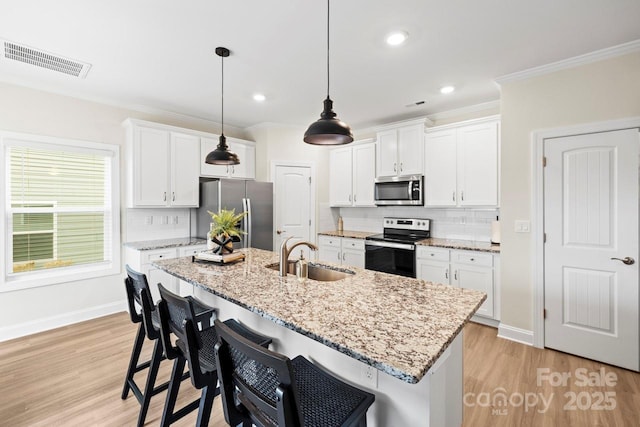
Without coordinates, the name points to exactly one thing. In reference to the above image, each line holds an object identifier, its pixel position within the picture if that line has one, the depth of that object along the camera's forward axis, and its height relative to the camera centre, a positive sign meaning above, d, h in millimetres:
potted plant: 2406 -152
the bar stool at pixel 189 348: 1382 -706
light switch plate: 2908 -124
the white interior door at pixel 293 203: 4742 +168
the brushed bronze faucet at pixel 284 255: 1973 -276
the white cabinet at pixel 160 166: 3678 +620
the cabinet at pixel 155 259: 3525 -564
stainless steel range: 3881 -437
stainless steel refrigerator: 4008 +117
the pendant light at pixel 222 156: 2697 +519
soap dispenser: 1940 -369
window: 3160 +50
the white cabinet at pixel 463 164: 3480 +616
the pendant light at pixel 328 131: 1738 +487
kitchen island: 1051 -455
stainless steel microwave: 4098 +327
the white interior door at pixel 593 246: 2447 -281
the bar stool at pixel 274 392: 879 -631
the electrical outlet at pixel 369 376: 1272 -702
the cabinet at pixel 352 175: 4660 +627
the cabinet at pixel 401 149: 4102 +925
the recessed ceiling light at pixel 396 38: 2260 +1365
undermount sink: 2148 -439
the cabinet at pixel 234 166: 4301 +824
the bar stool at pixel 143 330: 1787 -736
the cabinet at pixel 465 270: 3270 -660
